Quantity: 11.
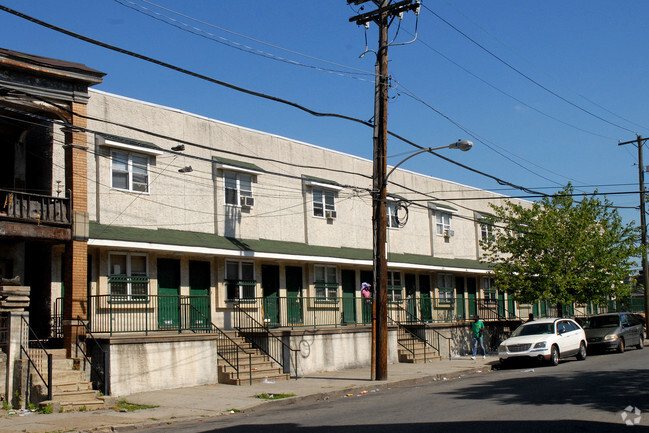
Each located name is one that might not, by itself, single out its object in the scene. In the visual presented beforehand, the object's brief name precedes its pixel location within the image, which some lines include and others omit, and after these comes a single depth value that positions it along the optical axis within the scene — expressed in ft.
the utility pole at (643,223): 120.88
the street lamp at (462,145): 61.67
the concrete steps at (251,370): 62.98
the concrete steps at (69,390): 48.88
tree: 97.45
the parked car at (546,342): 74.13
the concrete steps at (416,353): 85.40
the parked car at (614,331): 87.76
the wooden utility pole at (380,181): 62.69
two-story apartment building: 57.47
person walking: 88.63
